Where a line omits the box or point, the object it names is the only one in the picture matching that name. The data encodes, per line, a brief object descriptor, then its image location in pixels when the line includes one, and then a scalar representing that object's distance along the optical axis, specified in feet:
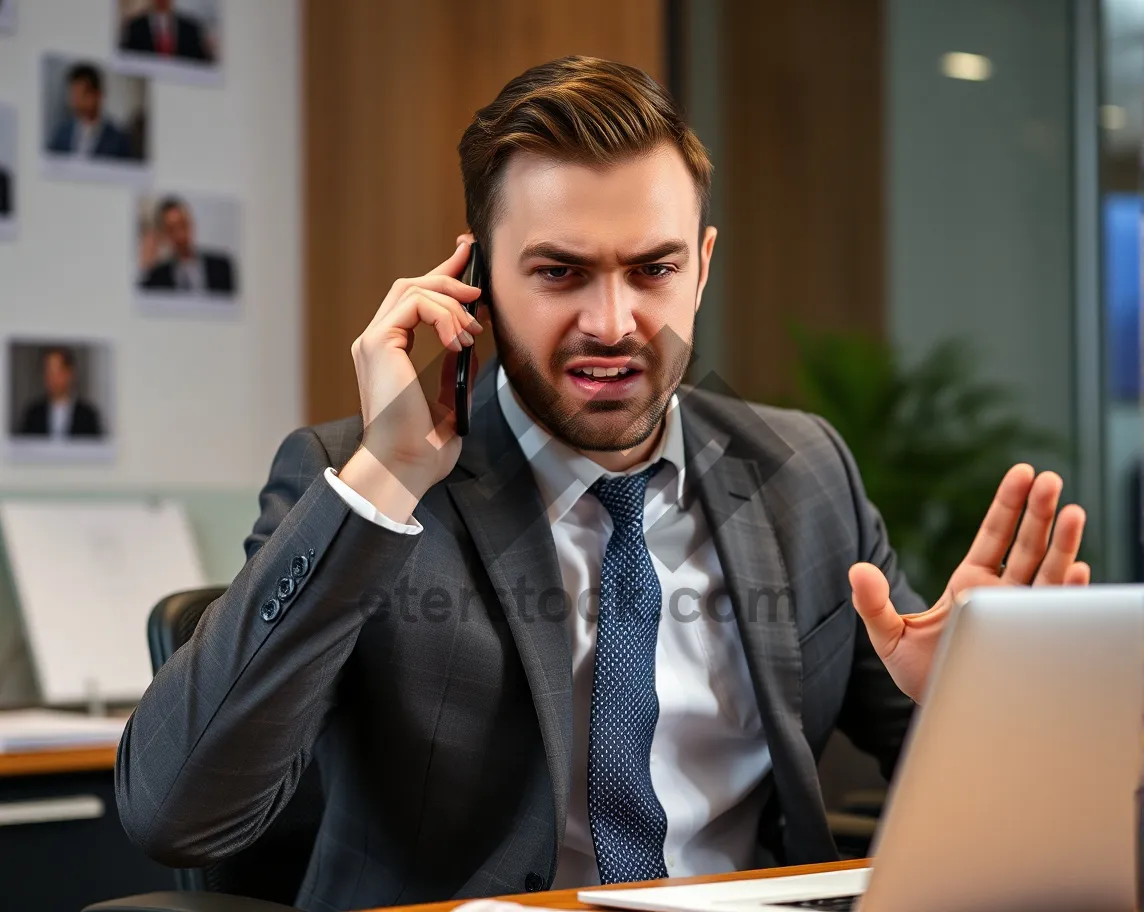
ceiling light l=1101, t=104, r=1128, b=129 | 9.15
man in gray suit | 4.16
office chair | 4.80
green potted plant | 9.89
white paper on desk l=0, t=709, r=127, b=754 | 7.23
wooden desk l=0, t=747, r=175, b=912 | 7.08
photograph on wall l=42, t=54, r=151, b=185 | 9.61
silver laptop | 2.65
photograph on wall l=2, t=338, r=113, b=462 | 9.39
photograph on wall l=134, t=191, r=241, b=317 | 9.95
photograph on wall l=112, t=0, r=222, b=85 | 9.87
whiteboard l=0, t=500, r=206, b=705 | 8.57
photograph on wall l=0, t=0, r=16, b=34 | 9.45
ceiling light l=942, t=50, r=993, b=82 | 9.89
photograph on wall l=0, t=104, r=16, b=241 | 9.46
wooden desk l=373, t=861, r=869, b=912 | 3.31
